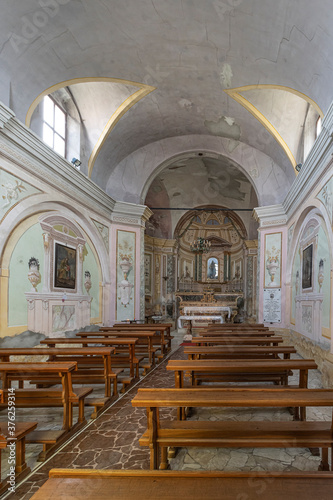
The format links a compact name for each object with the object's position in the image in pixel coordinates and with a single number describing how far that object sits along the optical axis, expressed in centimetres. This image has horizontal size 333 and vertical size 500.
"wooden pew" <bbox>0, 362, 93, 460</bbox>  374
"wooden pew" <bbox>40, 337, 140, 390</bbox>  596
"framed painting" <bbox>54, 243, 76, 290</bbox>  856
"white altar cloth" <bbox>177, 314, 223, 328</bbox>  1288
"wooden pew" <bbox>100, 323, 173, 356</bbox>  850
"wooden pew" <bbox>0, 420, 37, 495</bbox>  290
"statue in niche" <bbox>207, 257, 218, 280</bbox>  2127
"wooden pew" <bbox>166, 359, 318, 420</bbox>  391
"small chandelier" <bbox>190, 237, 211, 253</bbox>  1786
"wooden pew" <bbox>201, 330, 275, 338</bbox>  723
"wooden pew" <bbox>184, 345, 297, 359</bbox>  514
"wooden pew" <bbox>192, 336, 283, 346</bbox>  636
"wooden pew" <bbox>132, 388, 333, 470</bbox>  281
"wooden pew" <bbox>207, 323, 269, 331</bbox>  875
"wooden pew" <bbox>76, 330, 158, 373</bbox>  704
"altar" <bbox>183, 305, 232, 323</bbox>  1497
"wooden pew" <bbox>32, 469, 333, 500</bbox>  155
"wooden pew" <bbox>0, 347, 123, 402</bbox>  501
